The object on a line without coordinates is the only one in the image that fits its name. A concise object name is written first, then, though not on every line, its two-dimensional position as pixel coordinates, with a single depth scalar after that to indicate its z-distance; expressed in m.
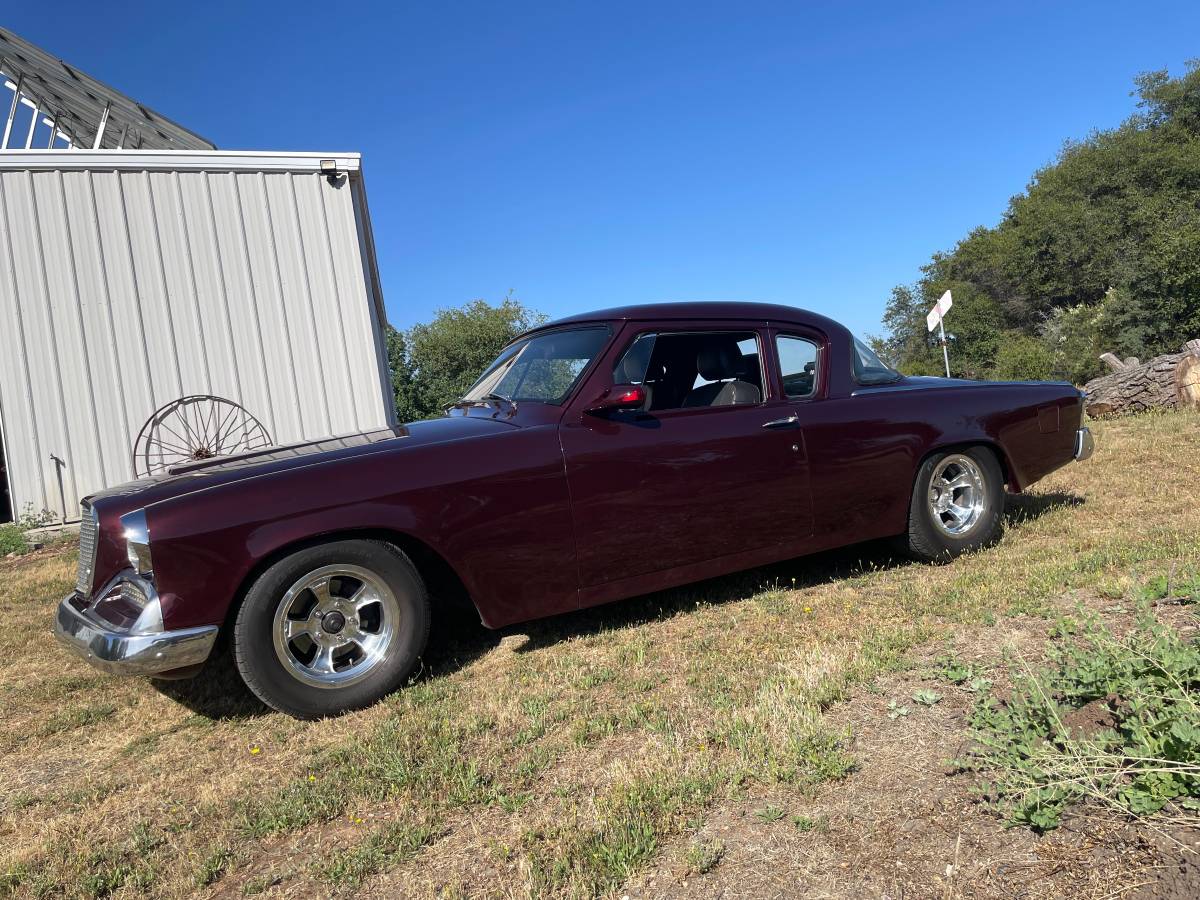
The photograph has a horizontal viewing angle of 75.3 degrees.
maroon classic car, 2.96
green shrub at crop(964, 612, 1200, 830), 1.79
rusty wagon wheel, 8.85
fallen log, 9.80
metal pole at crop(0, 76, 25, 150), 10.12
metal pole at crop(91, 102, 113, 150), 10.02
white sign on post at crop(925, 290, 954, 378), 11.15
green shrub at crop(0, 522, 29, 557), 7.84
